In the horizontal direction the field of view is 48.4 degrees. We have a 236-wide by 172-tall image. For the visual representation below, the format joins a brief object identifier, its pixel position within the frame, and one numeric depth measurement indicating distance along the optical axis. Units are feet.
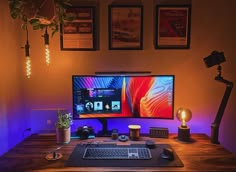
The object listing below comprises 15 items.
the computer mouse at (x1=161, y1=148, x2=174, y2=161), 5.22
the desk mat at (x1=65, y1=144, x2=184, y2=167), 4.94
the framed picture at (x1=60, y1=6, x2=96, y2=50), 6.95
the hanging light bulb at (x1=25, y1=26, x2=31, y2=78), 5.99
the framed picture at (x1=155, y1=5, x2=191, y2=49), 6.97
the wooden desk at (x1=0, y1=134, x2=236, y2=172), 4.84
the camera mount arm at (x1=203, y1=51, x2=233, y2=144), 6.23
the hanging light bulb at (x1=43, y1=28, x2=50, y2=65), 5.97
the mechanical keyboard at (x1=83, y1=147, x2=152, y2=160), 5.29
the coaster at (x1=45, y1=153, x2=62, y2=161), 5.24
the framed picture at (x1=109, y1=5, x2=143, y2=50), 6.97
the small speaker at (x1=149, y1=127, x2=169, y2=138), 6.68
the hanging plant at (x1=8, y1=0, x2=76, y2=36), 5.42
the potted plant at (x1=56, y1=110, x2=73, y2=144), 6.22
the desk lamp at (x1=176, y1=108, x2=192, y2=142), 6.46
